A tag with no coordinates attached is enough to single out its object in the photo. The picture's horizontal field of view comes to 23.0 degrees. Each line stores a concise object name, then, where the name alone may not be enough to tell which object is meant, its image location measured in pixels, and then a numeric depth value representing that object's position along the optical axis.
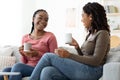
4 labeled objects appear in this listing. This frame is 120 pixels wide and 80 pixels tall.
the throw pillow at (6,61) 3.68
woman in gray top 2.56
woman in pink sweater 3.02
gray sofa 2.69
